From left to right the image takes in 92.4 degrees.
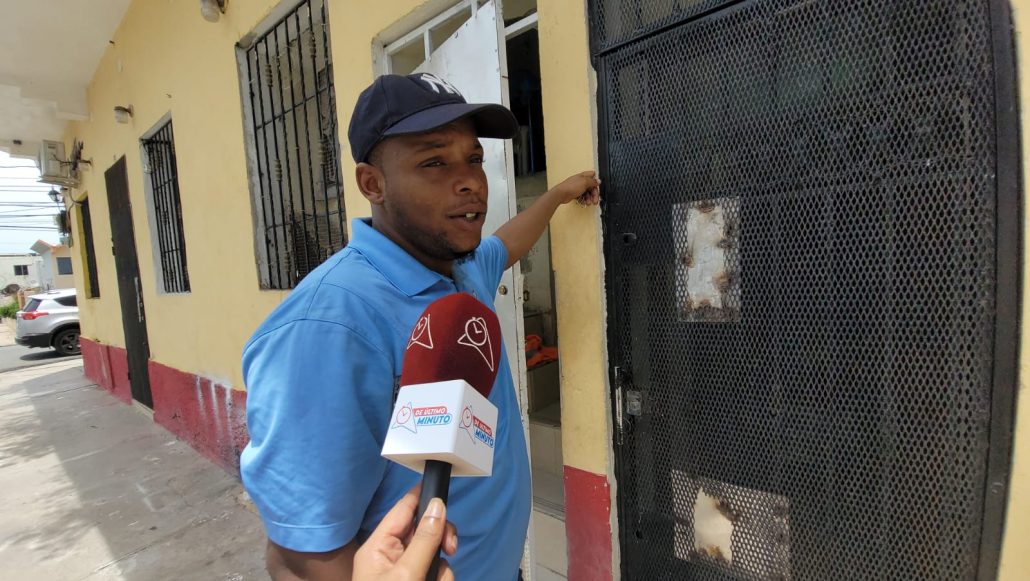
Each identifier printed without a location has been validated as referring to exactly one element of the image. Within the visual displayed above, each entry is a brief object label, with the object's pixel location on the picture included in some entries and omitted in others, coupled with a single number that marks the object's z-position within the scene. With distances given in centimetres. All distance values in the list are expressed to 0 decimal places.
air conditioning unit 770
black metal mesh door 113
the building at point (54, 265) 3238
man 89
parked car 1248
